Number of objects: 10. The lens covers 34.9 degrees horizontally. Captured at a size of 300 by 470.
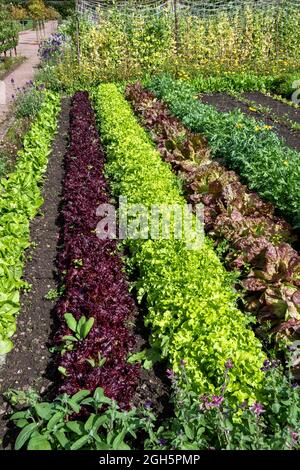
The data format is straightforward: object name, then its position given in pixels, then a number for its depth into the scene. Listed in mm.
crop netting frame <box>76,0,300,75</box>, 15516
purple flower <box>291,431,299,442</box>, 2488
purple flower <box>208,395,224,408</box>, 2687
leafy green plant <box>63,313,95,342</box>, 3812
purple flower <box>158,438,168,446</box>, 2635
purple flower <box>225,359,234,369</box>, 2903
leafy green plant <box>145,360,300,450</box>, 2516
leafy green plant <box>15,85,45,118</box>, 10875
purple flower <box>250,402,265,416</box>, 2629
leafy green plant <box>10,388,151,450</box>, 2656
